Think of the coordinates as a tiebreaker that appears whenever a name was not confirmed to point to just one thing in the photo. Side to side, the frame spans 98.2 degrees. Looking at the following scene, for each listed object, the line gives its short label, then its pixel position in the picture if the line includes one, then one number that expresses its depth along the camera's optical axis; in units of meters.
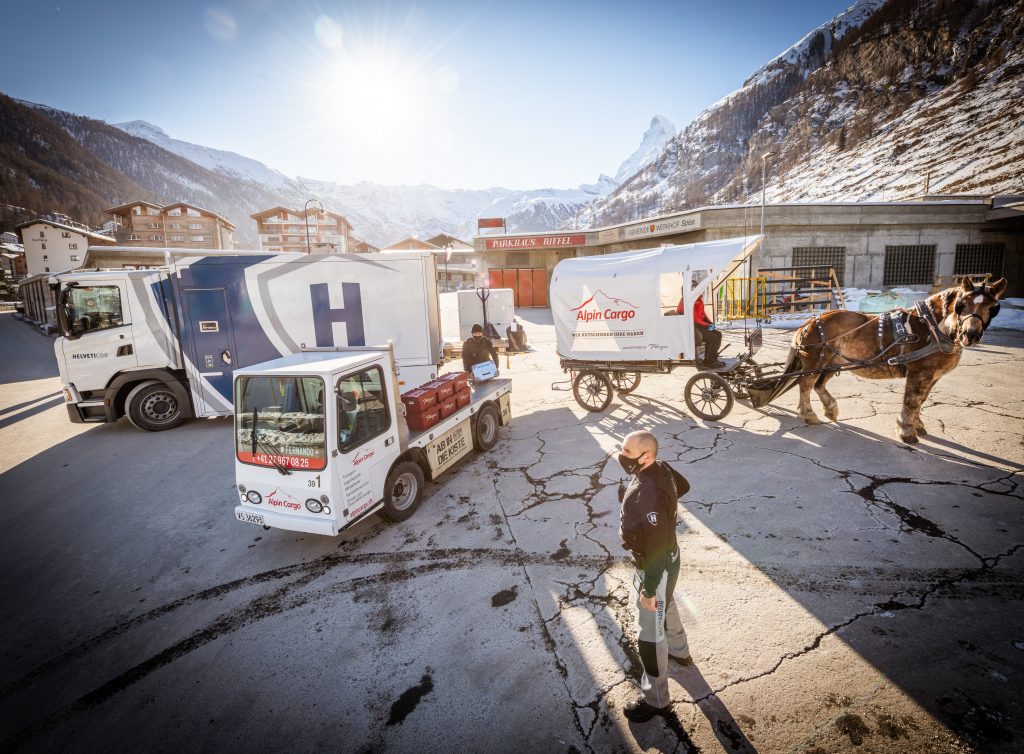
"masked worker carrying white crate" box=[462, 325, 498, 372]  8.77
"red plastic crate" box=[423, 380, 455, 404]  6.60
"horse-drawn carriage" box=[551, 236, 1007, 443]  6.58
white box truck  9.27
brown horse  6.05
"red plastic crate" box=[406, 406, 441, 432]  6.16
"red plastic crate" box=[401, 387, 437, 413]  6.13
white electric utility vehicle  4.67
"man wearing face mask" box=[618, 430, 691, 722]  2.91
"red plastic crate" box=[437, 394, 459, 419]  6.66
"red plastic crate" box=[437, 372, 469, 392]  7.01
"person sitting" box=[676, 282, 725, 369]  8.28
